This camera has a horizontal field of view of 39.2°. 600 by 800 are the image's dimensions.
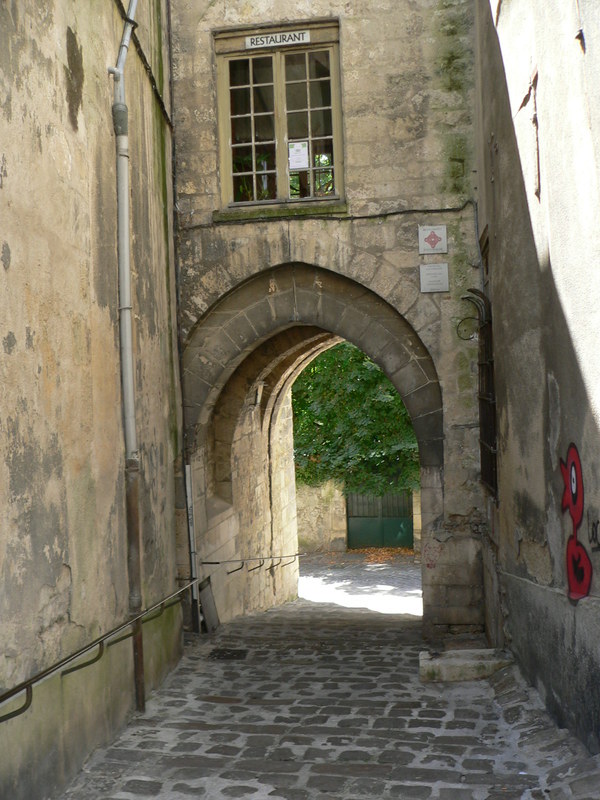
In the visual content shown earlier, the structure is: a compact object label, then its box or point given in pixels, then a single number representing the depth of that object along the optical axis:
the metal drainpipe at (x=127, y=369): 5.65
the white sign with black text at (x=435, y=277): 7.46
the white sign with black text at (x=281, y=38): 7.63
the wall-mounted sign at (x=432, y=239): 7.45
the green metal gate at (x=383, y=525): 20.19
